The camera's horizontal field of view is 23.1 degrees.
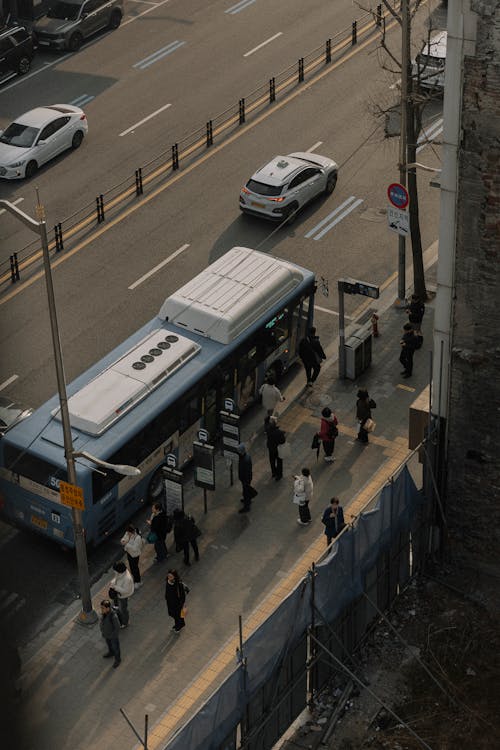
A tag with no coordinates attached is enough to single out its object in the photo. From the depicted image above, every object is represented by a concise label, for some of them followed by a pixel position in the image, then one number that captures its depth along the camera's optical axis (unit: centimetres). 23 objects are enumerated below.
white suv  3584
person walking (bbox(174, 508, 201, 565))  2353
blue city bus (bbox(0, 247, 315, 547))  2391
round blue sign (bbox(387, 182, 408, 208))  2912
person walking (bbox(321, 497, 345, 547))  2306
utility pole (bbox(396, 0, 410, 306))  2778
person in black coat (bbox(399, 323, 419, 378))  2886
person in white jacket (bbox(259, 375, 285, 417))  2747
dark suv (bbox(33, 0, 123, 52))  4731
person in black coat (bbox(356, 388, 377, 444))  2667
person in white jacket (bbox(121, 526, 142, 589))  2298
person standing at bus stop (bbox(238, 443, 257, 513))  2511
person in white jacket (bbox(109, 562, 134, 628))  2178
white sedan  3894
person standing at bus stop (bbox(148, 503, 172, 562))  2355
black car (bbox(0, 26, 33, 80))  4528
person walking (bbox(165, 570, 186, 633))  2153
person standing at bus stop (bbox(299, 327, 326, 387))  2856
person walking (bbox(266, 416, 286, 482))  2589
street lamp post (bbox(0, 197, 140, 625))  1727
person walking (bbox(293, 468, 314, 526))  2434
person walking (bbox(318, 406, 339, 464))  2623
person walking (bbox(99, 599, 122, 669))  2098
